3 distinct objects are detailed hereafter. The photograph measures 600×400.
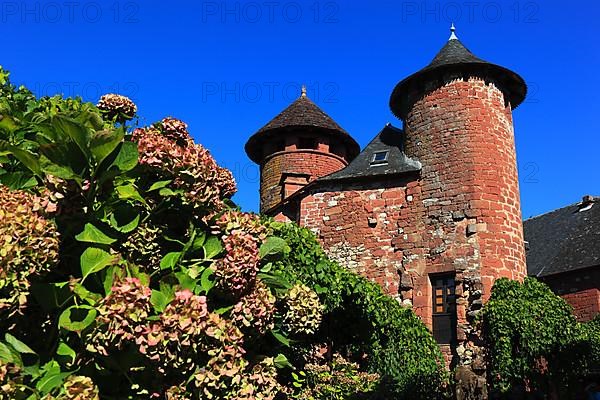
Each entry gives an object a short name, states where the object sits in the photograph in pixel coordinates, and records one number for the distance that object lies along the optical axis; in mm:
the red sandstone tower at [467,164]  15125
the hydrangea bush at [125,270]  2395
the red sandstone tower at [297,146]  23750
